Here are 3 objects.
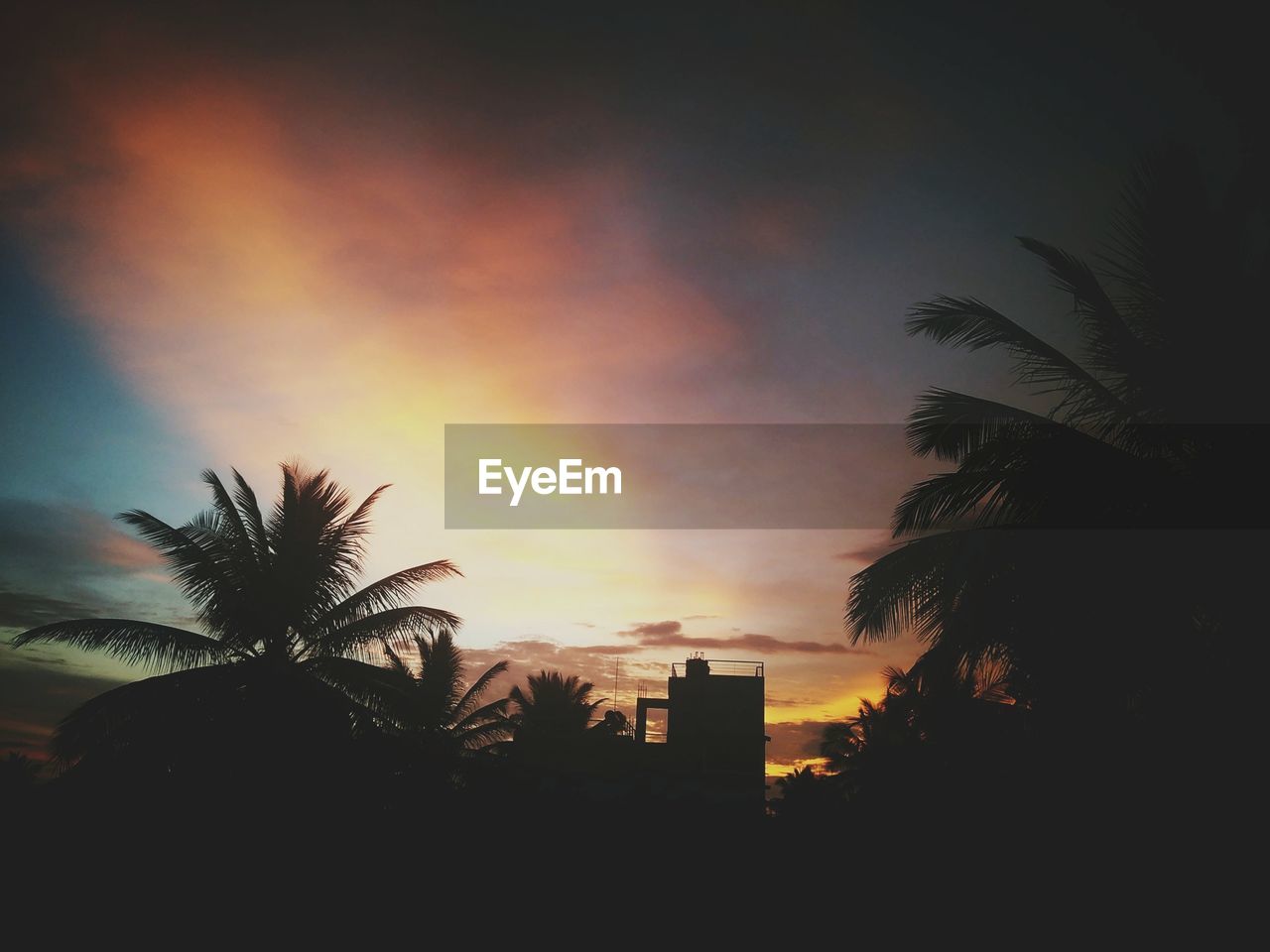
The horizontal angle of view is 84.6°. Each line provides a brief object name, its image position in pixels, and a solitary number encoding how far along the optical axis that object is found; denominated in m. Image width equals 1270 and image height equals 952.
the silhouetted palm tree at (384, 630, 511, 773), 28.14
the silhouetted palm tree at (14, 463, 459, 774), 11.93
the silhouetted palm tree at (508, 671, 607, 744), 40.00
